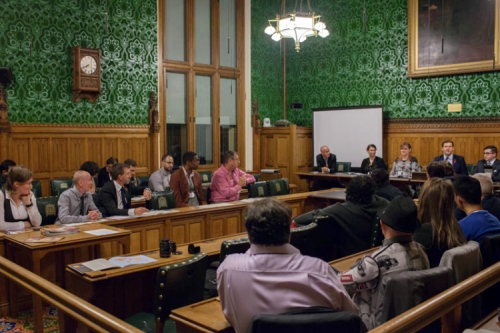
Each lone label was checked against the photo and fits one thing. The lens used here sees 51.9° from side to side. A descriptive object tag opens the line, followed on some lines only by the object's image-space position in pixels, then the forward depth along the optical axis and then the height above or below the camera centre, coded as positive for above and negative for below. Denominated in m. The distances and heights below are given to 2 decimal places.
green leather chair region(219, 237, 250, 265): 3.48 -0.72
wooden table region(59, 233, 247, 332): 3.54 -1.10
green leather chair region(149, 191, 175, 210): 6.41 -0.74
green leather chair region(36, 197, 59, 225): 5.60 -0.73
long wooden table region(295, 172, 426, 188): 9.54 -0.76
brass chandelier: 8.21 +1.86
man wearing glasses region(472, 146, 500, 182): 8.86 -0.42
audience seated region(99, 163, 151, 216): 5.85 -0.62
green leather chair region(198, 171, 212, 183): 10.23 -0.69
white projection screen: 11.66 +0.24
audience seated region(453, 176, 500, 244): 3.45 -0.51
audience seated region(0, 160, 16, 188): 7.39 -0.35
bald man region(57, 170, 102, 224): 5.37 -0.64
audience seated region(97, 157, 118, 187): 8.48 -0.56
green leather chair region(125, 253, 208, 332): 2.97 -0.89
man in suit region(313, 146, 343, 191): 11.60 -0.57
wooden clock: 9.47 +1.29
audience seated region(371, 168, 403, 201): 5.59 -0.47
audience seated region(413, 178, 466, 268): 3.14 -0.52
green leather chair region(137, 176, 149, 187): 9.62 -0.73
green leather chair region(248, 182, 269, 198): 7.70 -0.74
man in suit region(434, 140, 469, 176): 9.31 -0.34
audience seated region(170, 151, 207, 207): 7.16 -0.60
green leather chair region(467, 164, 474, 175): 9.83 -0.53
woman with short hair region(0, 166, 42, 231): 4.93 -0.59
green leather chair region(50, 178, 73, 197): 7.72 -0.66
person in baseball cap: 2.62 -0.63
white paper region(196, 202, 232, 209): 6.60 -0.82
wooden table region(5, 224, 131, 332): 4.35 -0.90
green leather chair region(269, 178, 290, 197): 8.12 -0.74
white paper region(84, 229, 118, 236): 4.80 -0.85
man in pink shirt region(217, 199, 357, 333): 2.15 -0.58
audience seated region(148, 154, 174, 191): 8.41 -0.58
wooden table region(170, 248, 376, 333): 2.46 -0.88
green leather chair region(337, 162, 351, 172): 11.60 -0.58
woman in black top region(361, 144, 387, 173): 10.49 -0.44
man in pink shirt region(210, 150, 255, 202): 7.48 -0.60
